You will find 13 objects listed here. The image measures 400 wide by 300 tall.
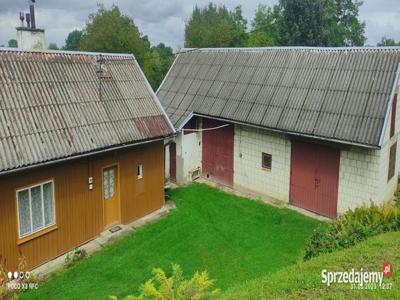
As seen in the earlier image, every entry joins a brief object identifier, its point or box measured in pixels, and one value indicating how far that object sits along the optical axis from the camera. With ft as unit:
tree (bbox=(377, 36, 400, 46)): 214.90
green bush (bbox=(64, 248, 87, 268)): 35.12
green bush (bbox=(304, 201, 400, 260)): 27.81
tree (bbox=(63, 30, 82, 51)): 267.18
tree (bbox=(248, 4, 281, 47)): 149.18
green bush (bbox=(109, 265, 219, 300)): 18.28
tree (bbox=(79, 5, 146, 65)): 118.32
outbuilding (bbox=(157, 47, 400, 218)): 41.86
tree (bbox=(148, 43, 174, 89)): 144.76
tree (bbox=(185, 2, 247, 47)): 156.04
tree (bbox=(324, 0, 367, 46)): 163.84
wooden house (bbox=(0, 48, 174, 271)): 32.09
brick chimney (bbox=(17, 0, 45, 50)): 40.91
